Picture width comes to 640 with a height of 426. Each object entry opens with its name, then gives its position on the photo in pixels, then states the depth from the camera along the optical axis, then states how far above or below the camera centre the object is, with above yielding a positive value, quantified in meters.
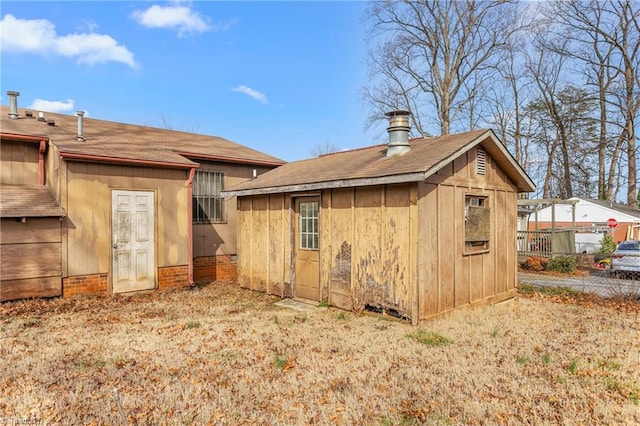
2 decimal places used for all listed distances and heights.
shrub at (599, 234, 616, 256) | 17.13 -1.12
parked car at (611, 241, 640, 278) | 12.11 -1.30
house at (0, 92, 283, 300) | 7.90 +0.28
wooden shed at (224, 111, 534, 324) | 6.80 -0.08
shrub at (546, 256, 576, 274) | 13.81 -1.58
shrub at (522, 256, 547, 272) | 14.53 -1.62
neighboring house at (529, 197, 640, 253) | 21.02 -0.02
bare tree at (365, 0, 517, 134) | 22.91 +10.39
